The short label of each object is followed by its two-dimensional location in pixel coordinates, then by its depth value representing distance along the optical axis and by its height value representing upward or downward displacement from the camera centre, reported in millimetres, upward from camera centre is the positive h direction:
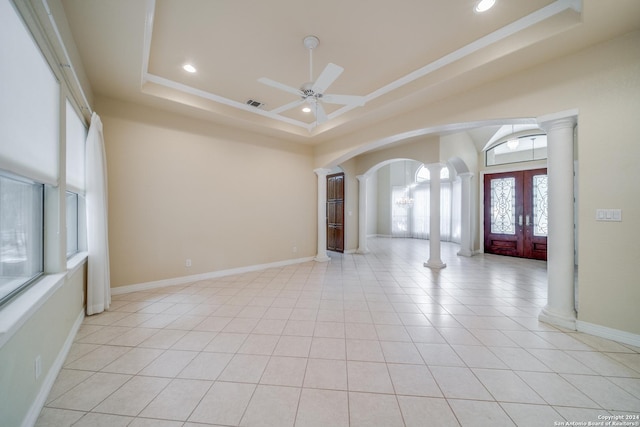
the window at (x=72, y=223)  2758 -128
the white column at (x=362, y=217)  7231 -160
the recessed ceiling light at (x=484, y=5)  2176 +1947
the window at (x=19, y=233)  1474 -146
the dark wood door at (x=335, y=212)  7230 -2
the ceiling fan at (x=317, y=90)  2431 +1388
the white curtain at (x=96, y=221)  2832 -99
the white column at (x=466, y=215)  6711 -101
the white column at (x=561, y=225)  2592 -155
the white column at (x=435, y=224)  5348 -288
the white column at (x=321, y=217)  6023 -130
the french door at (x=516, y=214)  6113 -73
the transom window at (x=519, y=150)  6159 +1708
